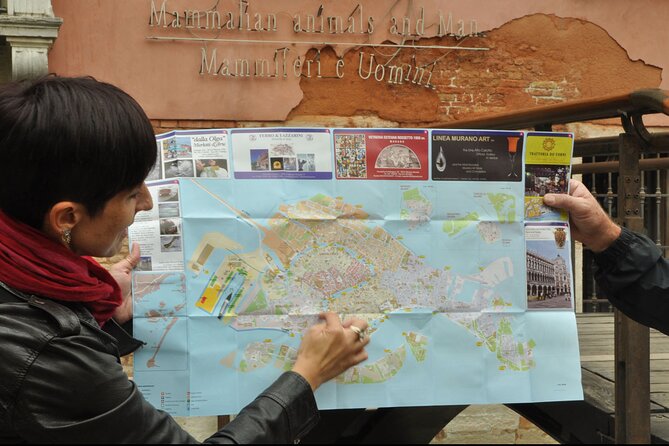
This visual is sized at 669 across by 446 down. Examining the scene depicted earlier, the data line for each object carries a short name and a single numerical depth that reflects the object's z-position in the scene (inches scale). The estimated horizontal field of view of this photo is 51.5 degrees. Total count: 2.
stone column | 200.4
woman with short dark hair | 42.7
